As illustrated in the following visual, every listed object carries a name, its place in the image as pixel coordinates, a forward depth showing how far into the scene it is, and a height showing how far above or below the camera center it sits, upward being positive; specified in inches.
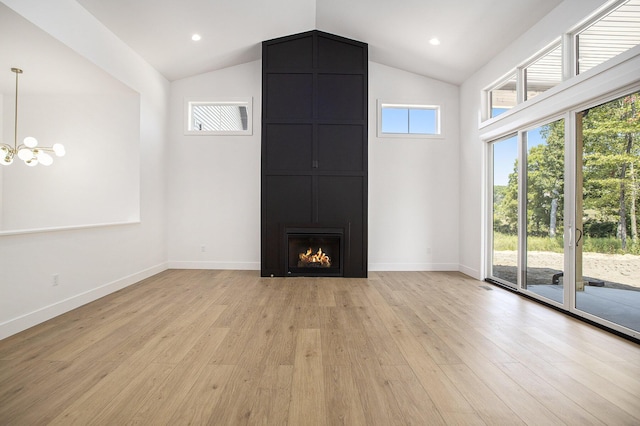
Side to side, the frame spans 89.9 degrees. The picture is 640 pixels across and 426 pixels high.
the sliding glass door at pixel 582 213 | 109.7 +1.9
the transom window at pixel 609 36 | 106.2 +64.9
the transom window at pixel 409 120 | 224.7 +67.7
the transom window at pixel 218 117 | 221.8 +67.6
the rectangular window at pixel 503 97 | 172.1 +67.9
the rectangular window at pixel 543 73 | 138.4 +66.6
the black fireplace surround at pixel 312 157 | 199.8 +35.4
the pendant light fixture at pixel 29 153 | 157.4 +29.1
